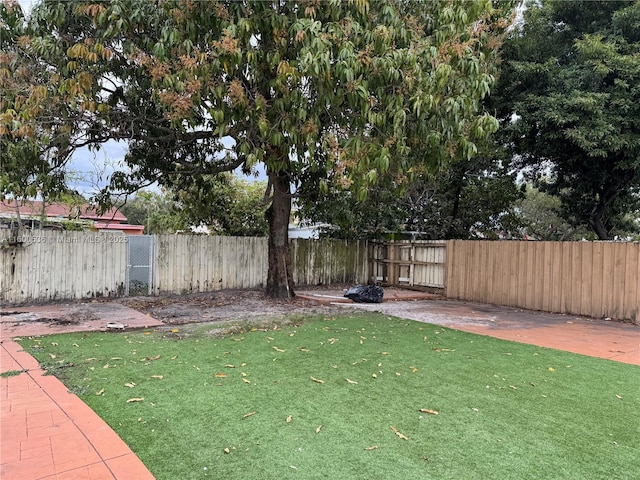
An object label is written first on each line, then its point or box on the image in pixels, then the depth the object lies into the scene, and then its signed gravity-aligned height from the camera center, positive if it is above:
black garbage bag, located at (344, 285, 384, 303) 10.36 -1.41
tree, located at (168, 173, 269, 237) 12.38 +0.66
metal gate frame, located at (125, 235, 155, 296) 10.05 -0.75
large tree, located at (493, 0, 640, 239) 9.93 +3.53
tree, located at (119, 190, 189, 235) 14.36 +0.51
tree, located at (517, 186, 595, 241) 20.95 +0.94
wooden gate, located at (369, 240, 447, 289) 12.44 -0.83
